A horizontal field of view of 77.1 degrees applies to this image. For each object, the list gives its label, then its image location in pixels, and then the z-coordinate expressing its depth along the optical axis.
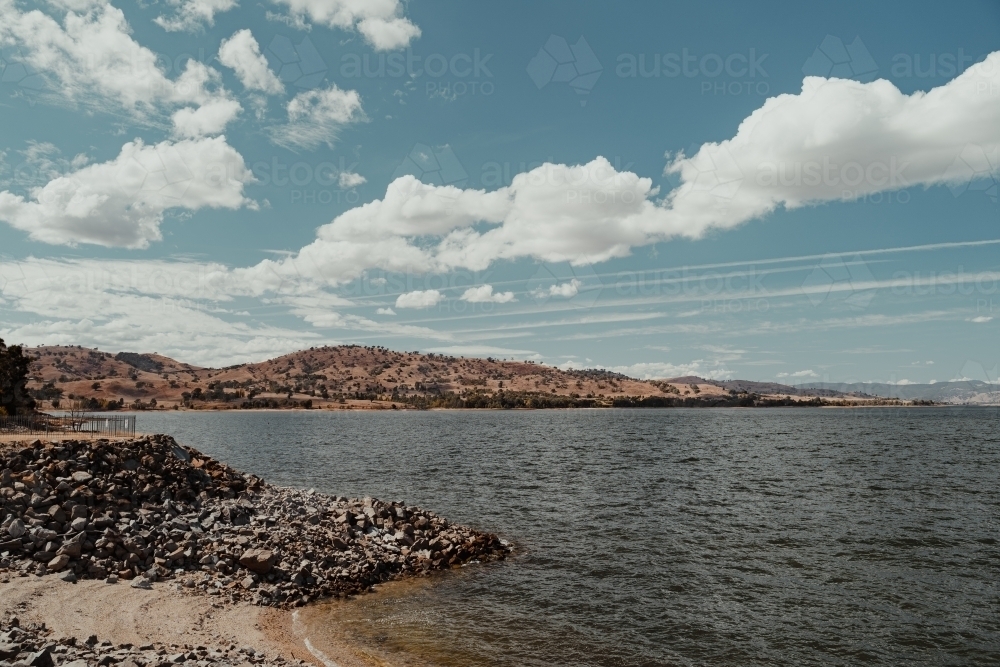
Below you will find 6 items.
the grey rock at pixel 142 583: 21.39
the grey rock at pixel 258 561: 23.50
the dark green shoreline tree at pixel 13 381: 69.44
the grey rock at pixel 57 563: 21.59
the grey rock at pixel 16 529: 23.07
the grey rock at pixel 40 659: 13.34
